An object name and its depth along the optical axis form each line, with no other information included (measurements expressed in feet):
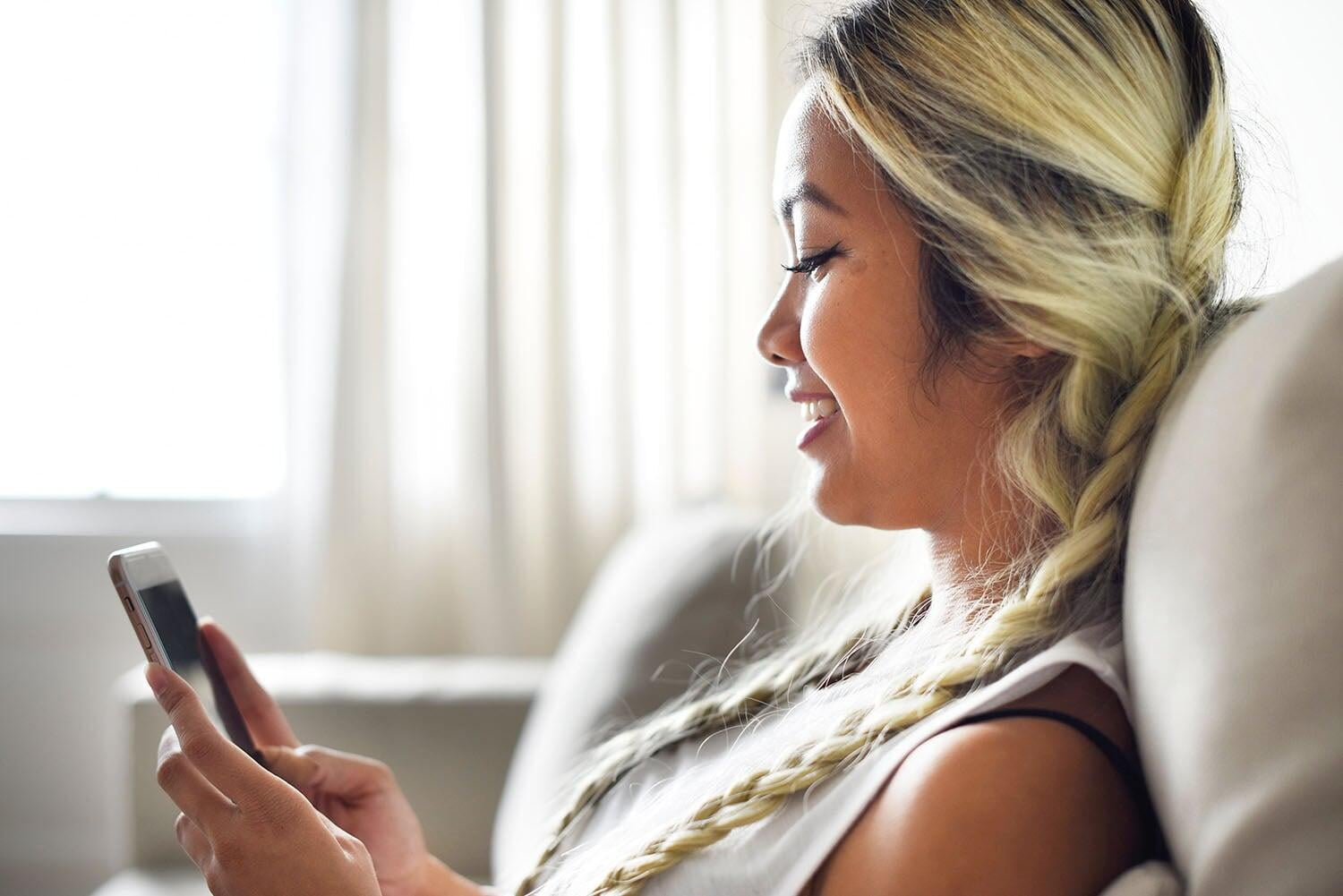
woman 1.92
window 7.69
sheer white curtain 6.94
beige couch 1.53
